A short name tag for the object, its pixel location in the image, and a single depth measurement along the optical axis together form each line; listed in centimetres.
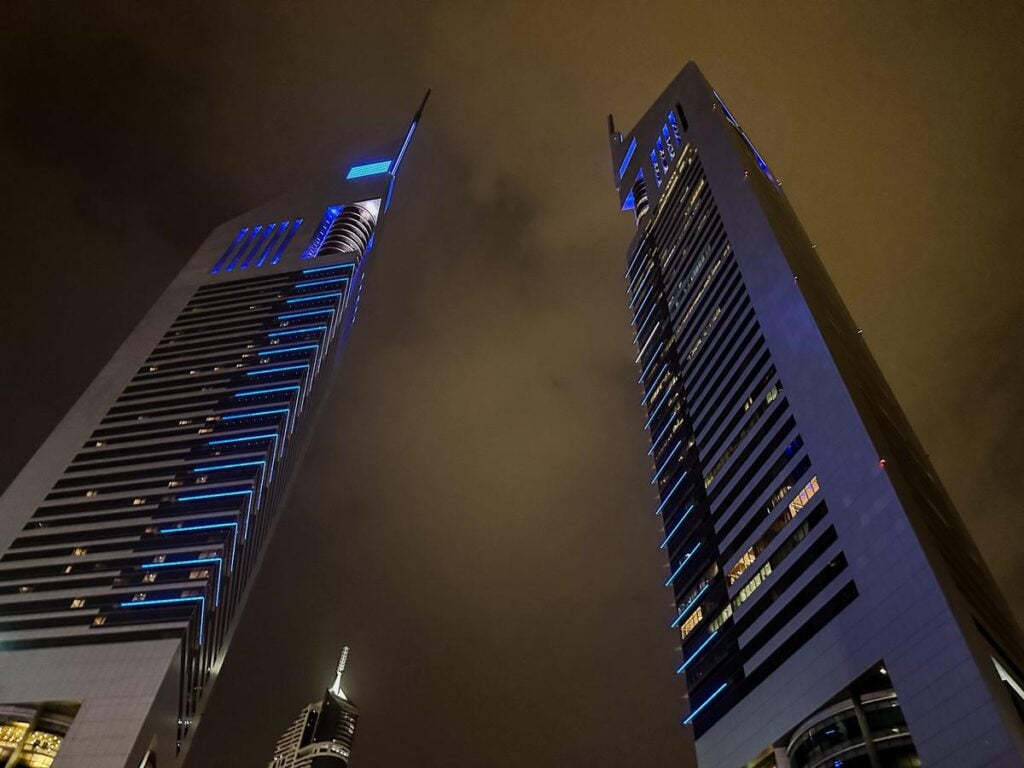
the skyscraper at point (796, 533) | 5159
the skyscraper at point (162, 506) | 10688
